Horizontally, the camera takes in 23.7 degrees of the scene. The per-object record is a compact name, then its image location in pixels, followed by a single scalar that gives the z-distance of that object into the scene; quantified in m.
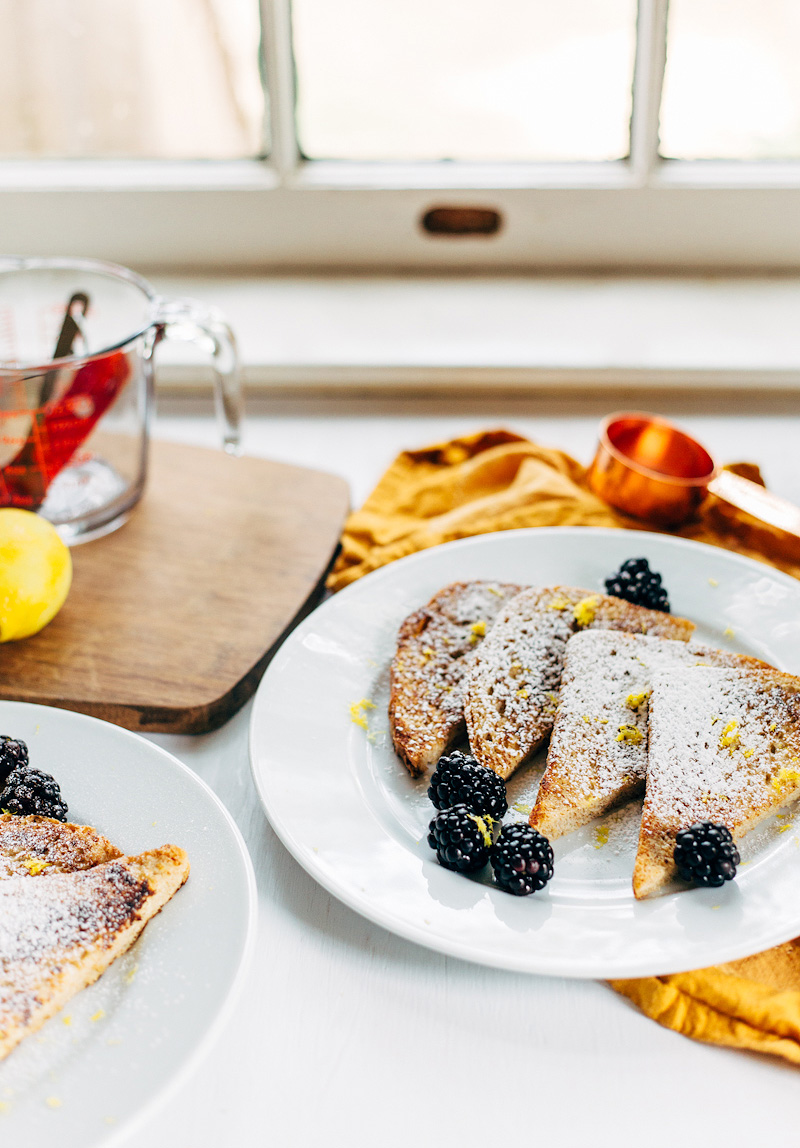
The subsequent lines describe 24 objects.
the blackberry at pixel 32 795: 0.74
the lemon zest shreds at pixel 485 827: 0.73
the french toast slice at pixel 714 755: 0.74
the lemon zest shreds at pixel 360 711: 0.80
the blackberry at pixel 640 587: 0.85
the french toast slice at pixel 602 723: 0.76
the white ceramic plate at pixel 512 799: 0.70
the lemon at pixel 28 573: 0.82
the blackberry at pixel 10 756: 0.76
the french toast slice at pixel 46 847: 0.72
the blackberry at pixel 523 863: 0.72
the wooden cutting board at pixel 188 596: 0.82
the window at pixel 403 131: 1.09
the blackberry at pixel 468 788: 0.74
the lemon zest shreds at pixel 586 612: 0.84
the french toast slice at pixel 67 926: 0.68
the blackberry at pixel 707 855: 0.72
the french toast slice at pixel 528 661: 0.78
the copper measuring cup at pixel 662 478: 0.90
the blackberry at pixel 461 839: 0.73
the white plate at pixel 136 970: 0.66
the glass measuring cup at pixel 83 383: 0.87
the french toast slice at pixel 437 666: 0.79
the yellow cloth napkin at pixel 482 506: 0.91
